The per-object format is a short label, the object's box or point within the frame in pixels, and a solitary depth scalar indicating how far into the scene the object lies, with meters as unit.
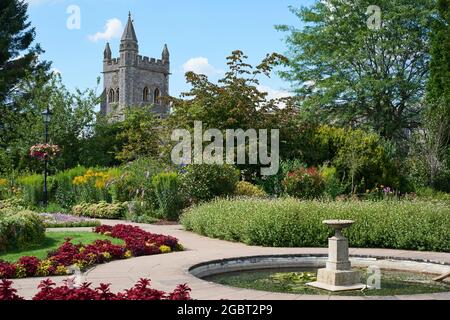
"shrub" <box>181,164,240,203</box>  17.34
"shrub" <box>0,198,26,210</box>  14.58
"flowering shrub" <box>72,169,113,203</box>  19.83
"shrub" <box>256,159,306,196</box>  20.69
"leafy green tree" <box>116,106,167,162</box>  25.34
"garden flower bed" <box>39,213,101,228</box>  14.77
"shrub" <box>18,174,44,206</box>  21.12
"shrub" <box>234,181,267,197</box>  18.03
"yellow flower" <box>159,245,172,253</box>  10.69
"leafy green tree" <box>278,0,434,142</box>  28.77
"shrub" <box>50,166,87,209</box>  20.95
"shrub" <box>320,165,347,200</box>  20.08
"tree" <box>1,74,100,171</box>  28.17
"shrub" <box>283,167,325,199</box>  18.73
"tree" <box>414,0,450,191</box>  25.91
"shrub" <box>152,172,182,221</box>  17.19
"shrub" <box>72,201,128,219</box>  17.59
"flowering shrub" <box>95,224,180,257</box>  10.45
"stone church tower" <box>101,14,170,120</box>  66.00
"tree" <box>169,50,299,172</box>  22.12
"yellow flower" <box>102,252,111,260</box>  9.57
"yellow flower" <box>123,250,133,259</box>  10.02
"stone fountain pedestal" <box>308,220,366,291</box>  8.18
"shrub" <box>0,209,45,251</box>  10.48
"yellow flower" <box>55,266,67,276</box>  8.44
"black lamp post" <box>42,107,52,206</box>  20.52
